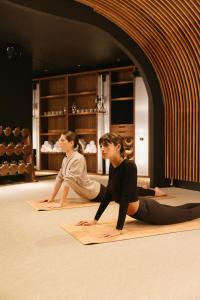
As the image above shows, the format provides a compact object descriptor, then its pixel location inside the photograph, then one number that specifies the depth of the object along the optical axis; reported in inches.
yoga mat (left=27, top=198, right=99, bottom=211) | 191.5
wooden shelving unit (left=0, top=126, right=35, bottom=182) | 307.0
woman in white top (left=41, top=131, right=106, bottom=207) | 193.8
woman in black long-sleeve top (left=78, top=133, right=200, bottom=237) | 132.9
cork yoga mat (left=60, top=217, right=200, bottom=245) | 131.9
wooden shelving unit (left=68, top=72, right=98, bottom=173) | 415.2
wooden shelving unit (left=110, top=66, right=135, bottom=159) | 386.3
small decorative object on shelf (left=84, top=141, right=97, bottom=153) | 403.2
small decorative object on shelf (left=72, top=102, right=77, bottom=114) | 416.2
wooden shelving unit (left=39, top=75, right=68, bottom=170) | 439.5
